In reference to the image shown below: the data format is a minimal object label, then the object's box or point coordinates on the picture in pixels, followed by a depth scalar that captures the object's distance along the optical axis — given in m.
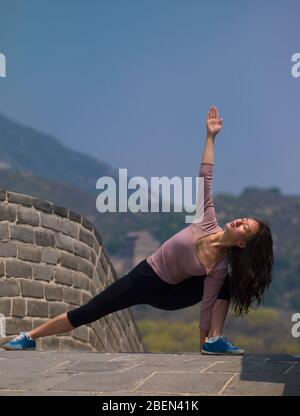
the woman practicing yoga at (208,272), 9.84
